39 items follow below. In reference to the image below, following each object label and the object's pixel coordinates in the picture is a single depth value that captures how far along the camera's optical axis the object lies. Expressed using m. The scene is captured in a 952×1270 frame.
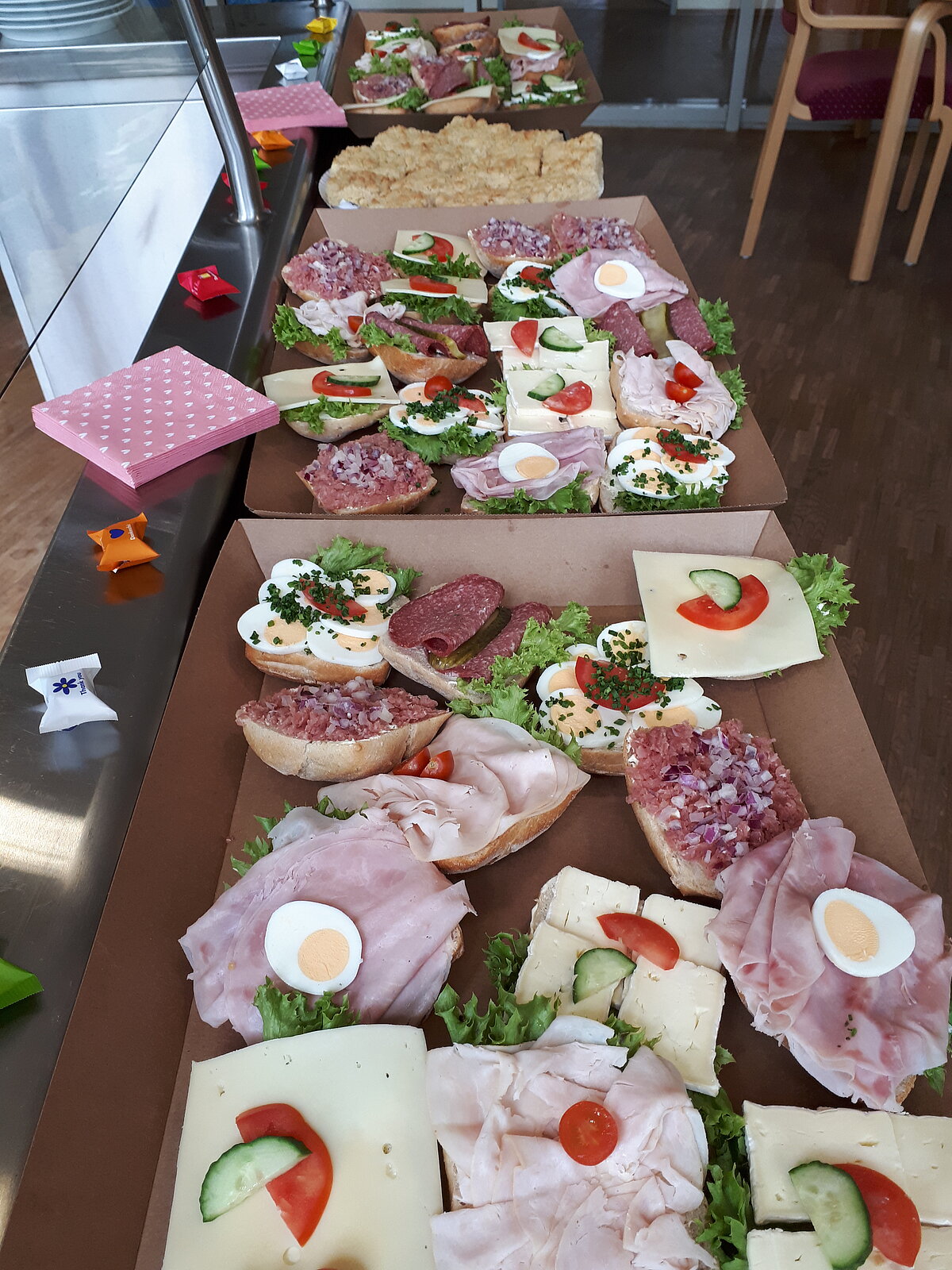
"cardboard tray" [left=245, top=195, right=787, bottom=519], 0.75
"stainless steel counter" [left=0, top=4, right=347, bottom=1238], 0.41
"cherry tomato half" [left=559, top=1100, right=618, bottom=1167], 0.39
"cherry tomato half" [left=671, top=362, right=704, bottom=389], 0.86
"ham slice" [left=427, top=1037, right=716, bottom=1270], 0.38
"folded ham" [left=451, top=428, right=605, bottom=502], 0.76
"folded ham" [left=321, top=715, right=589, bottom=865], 0.51
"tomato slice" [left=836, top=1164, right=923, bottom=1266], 0.37
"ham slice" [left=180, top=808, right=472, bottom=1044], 0.47
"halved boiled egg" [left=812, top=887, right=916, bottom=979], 0.45
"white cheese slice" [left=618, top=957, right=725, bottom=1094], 0.45
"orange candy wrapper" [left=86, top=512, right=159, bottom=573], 0.59
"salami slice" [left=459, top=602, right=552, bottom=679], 0.63
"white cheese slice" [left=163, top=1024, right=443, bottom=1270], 0.39
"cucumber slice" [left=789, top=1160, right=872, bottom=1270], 0.37
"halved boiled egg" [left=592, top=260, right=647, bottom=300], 0.99
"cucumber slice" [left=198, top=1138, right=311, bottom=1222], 0.39
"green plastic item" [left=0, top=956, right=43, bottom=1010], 0.40
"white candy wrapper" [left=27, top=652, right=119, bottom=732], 0.50
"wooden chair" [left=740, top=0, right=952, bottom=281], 1.58
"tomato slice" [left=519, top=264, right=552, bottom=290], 1.04
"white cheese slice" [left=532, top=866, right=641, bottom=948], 0.50
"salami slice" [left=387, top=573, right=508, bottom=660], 0.62
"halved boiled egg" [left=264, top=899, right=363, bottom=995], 0.46
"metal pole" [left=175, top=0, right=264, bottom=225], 0.76
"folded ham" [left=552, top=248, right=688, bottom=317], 1.00
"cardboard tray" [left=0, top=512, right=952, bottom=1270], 0.40
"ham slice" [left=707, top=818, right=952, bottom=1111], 0.43
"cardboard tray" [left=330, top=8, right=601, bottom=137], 1.35
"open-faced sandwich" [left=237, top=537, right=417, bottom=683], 0.63
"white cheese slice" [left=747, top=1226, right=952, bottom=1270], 0.37
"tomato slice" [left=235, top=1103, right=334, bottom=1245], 0.39
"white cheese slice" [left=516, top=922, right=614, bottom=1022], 0.47
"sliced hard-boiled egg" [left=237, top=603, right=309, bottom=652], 0.62
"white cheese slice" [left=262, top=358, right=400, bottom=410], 0.83
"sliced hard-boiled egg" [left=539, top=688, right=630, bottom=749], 0.60
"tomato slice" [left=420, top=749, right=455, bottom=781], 0.56
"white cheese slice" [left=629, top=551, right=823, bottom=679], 0.62
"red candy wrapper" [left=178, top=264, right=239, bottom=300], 0.86
